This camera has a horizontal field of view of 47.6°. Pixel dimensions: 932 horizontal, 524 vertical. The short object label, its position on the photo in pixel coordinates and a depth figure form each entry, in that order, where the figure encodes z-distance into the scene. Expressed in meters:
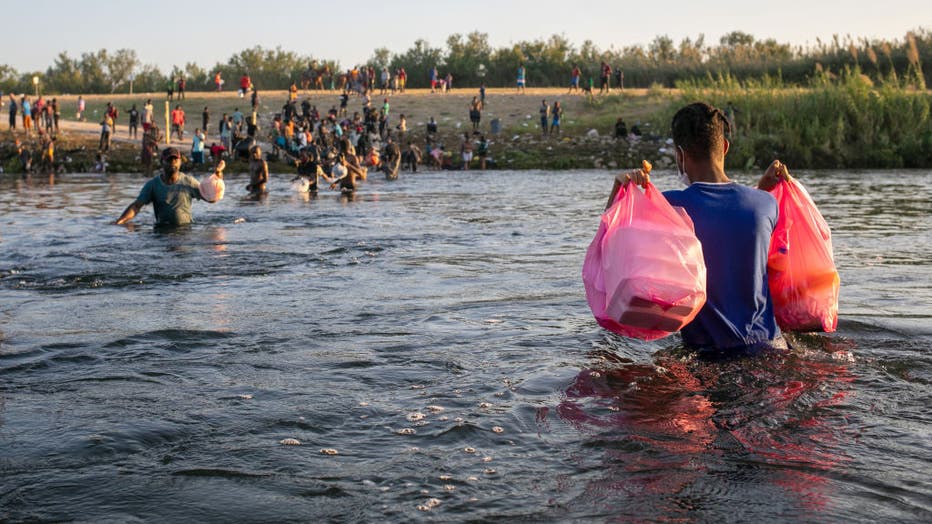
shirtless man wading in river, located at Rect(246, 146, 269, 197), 22.11
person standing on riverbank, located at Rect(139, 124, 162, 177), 35.97
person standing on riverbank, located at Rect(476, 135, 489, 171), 38.33
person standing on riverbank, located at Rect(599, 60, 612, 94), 51.78
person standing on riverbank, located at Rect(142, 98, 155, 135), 40.48
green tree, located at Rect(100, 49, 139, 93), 79.50
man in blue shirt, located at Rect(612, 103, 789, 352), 5.02
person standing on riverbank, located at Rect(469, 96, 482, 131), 43.22
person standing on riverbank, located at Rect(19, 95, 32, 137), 41.22
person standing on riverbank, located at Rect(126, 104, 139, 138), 41.81
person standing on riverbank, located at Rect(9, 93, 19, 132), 41.12
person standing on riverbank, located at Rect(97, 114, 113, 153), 39.00
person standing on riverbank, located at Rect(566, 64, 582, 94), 54.01
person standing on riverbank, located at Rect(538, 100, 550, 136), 42.03
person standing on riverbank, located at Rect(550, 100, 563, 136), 42.86
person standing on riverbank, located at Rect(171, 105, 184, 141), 43.00
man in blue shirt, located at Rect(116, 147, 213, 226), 12.50
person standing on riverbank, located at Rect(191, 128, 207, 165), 35.72
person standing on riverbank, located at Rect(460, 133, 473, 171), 38.47
